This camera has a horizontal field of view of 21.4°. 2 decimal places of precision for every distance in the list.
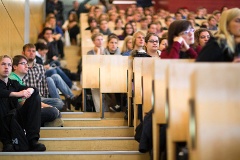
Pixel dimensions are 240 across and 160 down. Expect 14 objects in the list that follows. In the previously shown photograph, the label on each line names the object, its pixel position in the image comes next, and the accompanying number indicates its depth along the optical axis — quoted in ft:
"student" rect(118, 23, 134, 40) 31.99
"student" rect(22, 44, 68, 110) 21.34
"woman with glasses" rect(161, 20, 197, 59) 15.43
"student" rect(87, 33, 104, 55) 25.90
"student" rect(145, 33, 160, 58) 20.26
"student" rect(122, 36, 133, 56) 24.61
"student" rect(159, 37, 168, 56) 22.44
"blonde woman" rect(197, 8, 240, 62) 13.09
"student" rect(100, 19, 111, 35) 33.81
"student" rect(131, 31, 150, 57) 21.68
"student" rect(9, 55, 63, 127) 18.88
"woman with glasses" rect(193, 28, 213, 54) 19.69
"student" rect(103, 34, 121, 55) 25.61
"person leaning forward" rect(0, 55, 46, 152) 16.51
